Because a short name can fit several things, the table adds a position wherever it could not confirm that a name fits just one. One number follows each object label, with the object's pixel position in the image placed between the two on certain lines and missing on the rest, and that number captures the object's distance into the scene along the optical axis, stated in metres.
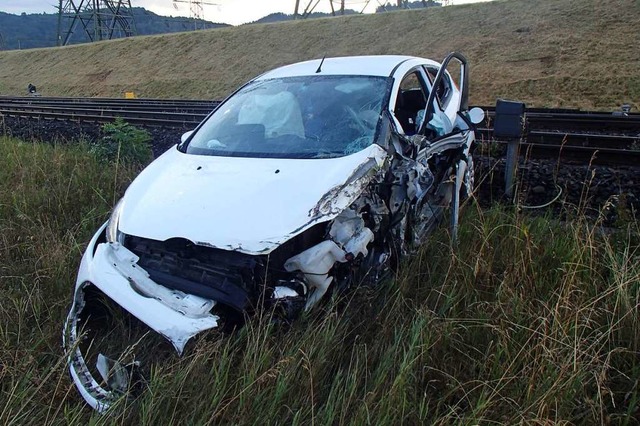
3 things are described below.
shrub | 7.35
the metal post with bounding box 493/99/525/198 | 4.86
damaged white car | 2.75
